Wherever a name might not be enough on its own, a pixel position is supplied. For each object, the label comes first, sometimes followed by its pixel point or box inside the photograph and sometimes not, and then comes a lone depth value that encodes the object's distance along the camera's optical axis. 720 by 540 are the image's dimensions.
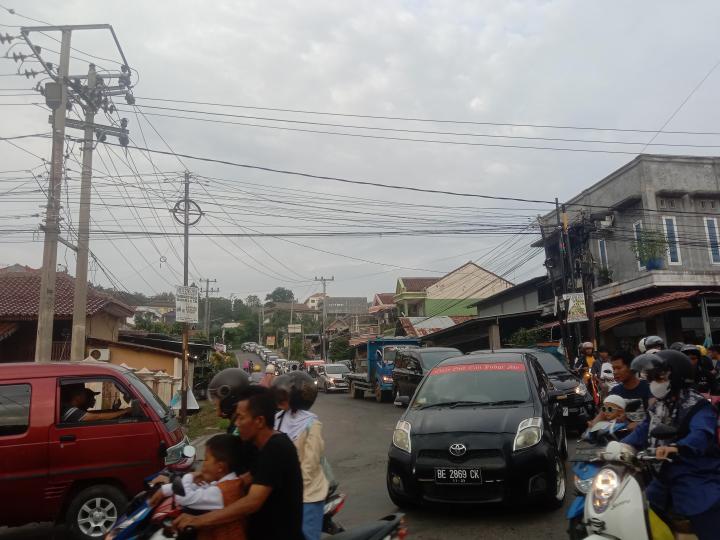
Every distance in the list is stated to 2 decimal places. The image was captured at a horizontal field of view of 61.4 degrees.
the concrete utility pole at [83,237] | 14.95
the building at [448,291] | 50.97
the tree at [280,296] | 137.82
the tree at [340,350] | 59.97
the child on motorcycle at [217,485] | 2.87
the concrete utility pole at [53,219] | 13.54
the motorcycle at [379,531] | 3.40
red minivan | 5.93
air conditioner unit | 21.64
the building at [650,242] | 20.00
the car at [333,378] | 33.22
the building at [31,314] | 20.81
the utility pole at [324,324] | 59.09
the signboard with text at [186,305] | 15.29
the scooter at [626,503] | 3.62
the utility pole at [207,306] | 54.32
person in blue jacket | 3.61
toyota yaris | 5.93
